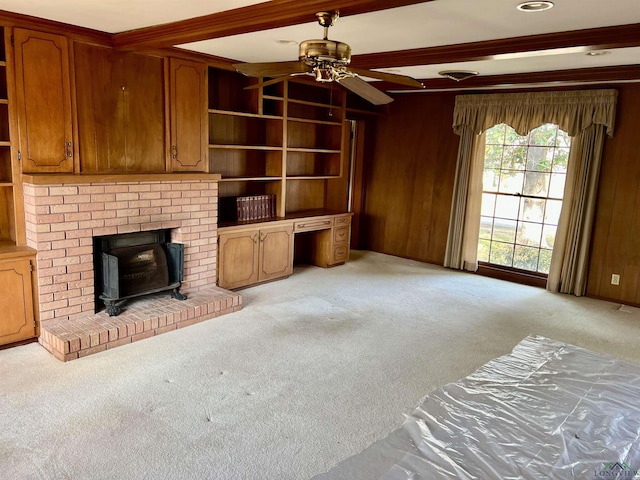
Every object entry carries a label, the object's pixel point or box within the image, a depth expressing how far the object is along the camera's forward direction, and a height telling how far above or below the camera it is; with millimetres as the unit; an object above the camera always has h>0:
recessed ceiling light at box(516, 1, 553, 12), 2701 +903
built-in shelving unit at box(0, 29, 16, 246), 3639 -200
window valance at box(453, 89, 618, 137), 5293 +689
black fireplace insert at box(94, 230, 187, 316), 4039 -976
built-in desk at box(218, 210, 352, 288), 5172 -1009
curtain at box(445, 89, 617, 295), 5371 +368
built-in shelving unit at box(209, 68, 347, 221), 5305 +228
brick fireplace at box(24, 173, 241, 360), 3662 -734
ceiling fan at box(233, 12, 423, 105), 2455 +498
